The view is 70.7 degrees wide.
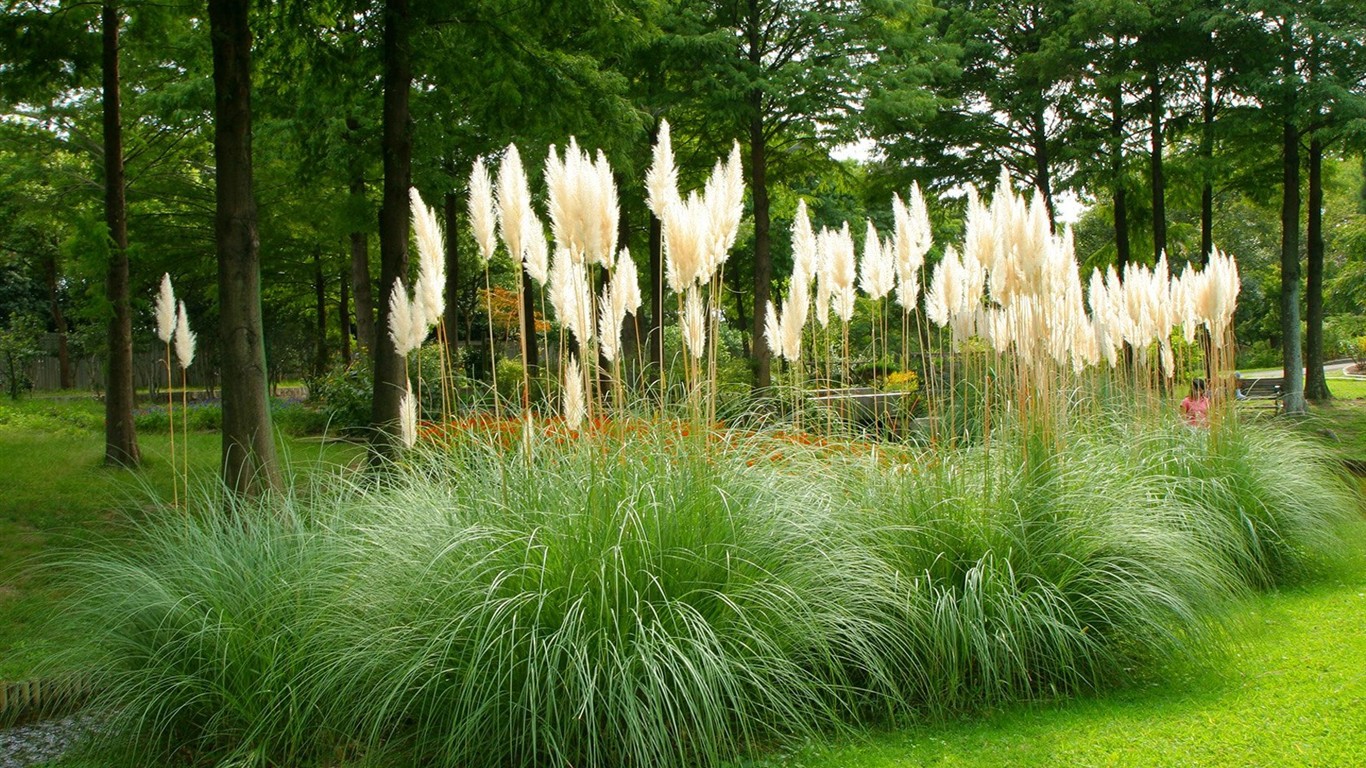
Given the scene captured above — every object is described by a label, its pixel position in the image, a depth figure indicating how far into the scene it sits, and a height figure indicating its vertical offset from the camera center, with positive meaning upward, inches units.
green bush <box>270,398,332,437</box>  581.6 -22.7
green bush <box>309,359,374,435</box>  537.3 -7.4
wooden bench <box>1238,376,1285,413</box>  635.8 -22.5
